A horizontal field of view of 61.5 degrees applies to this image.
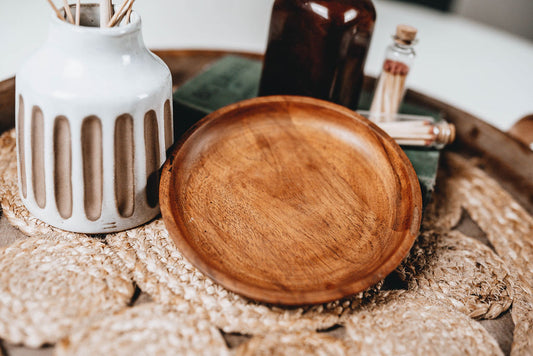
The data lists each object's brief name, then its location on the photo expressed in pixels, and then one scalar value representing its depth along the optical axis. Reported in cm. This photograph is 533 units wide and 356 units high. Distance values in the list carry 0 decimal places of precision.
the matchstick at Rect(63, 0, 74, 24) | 44
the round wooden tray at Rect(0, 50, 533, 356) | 67
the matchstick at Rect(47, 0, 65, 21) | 43
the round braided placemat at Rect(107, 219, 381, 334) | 45
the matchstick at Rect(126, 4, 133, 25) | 45
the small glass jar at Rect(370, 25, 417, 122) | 69
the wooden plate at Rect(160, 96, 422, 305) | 45
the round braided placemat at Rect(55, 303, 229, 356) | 39
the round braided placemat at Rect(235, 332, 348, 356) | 42
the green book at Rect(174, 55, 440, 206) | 63
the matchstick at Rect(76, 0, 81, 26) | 44
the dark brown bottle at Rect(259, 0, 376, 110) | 59
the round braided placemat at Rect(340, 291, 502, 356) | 44
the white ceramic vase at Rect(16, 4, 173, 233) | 42
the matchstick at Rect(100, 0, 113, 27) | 44
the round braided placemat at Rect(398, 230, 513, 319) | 51
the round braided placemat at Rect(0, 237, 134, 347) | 41
